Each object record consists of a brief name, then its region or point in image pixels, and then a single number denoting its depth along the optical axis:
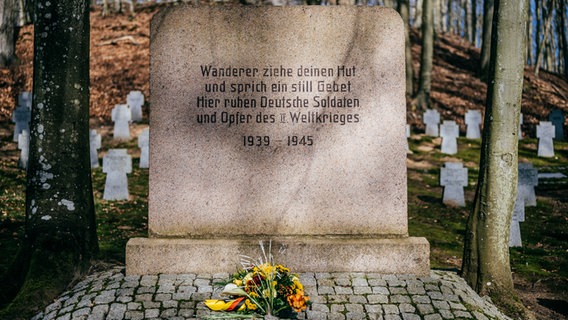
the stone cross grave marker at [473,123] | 18.78
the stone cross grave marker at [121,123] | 16.39
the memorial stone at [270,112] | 6.40
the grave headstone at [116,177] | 11.25
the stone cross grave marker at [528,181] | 10.80
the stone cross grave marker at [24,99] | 18.14
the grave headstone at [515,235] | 8.90
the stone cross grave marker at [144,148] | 13.66
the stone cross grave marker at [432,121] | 18.77
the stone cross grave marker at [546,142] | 17.20
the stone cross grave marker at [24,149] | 13.16
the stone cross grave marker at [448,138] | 16.89
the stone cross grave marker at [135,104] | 18.48
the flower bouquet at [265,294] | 4.74
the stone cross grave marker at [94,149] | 13.48
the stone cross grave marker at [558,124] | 20.08
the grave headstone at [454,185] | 11.94
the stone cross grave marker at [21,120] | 15.82
